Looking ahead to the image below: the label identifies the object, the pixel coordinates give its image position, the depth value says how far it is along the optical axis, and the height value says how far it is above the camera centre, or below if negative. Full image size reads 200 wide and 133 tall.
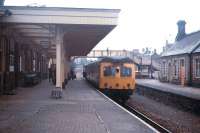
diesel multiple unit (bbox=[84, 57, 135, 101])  20.42 -0.67
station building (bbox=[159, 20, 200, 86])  28.84 +0.42
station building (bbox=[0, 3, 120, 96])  18.00 +2.25
